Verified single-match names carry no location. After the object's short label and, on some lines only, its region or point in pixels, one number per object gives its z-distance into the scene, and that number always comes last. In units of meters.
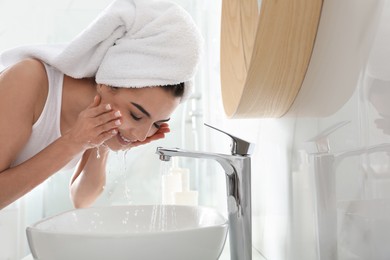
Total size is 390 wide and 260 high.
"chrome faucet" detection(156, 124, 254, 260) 0.88
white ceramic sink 0.73
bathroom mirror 0.68
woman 1.10
